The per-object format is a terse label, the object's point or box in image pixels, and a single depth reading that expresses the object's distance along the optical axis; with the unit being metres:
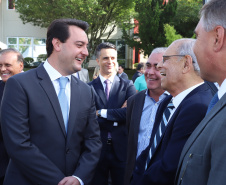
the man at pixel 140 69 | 10.97
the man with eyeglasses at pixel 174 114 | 2.09
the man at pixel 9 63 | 3.85
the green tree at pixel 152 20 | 23.22
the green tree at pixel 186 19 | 25.33
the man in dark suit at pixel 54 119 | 2.36
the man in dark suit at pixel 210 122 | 1.20
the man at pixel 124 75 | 11.21
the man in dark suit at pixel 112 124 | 3.97
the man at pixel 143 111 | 3.00
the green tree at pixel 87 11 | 22.67
